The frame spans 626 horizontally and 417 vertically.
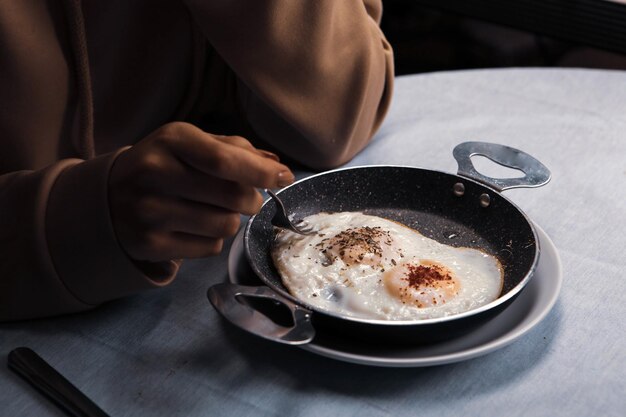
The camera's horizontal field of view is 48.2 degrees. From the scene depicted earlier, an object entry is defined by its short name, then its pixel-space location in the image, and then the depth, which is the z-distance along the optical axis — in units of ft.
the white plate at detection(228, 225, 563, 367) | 2.28
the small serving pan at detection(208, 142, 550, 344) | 2.39
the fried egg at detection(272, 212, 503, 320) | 2.64
